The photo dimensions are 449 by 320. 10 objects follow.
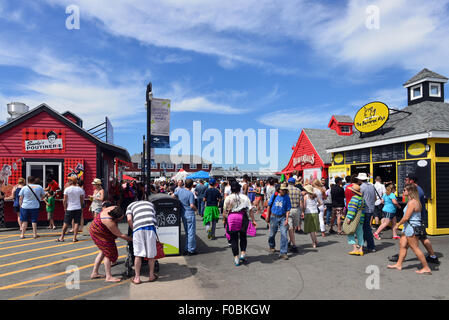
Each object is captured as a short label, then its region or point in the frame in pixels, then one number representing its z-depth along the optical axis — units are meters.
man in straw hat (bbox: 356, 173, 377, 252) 7.70
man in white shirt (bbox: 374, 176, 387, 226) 10.54
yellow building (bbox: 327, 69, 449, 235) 10.05
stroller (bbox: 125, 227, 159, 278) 5.66
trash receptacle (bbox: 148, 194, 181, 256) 6.95
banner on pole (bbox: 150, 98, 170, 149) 8.22
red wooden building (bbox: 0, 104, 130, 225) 12.21
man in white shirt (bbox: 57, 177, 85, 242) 8.83
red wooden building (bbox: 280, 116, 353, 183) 23.75
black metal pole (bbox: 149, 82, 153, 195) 8.01
